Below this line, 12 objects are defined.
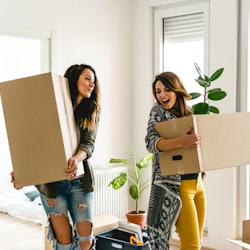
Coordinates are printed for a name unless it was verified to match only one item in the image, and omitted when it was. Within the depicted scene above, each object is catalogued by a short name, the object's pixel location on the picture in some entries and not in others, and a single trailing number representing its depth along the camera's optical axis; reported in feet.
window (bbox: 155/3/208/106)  13.26
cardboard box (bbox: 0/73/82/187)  7.34
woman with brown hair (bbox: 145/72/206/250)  7.59
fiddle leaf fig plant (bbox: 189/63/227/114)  8.71
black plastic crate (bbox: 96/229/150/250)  10.70
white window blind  13.33
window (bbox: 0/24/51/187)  19.38
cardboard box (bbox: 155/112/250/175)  7.43
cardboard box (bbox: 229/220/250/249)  9.98
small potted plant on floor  13.12
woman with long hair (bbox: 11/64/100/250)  7.88
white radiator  13.19
